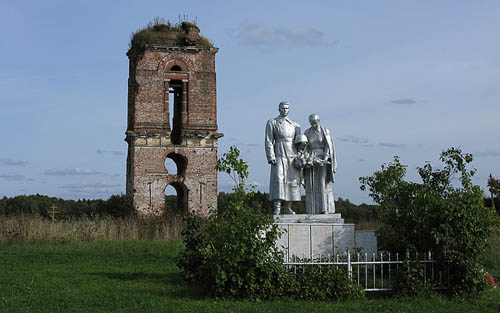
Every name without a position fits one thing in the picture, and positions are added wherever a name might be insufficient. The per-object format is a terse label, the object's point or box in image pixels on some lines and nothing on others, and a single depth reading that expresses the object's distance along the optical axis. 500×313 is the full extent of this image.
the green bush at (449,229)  11.10
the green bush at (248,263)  10.44
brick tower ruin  30.97
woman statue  13.16
